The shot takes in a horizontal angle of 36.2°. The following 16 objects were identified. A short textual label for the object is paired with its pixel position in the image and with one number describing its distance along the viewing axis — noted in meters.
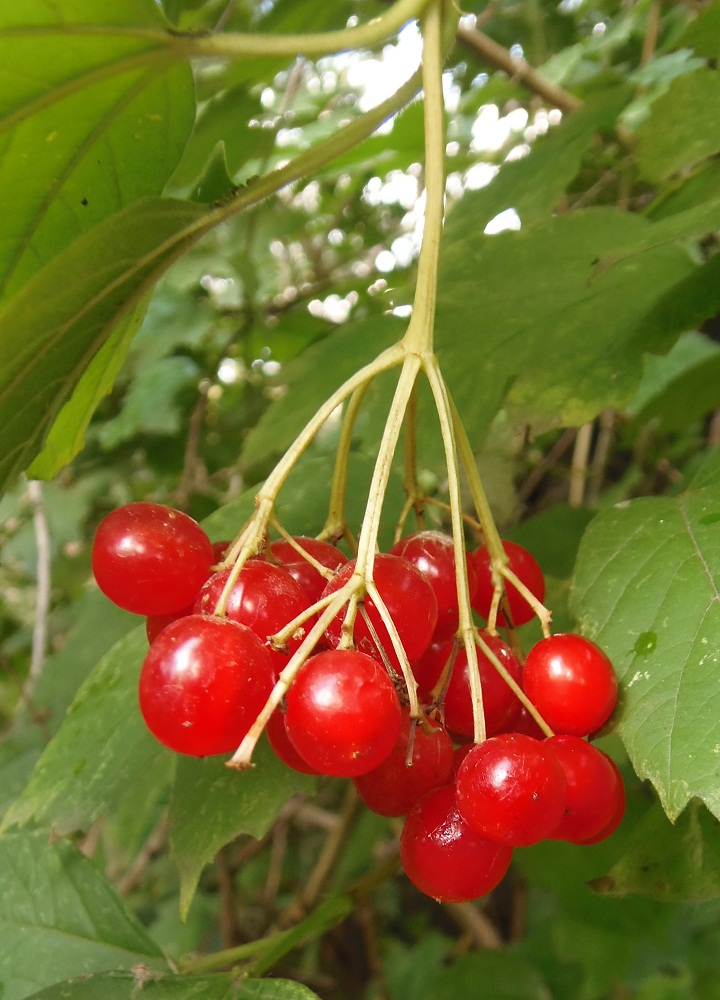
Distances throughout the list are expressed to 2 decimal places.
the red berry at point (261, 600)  0.09
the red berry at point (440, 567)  0.10
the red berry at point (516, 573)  0.10
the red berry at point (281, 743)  0.09
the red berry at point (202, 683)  0.08
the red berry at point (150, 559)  0.09
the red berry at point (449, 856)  0.08
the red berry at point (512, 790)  0.08
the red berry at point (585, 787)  0.08
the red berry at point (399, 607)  0.09
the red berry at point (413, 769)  0.09
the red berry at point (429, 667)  0.10
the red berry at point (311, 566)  0.10
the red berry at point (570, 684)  0.09
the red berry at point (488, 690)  0.09
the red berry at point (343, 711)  0.08
